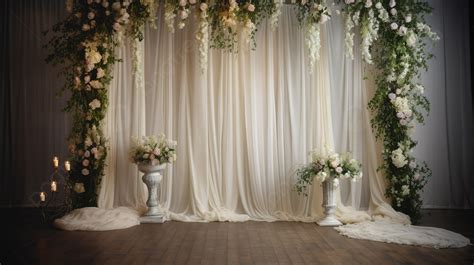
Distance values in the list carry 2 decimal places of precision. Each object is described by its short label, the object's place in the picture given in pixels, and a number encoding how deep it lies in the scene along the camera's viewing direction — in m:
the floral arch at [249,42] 5.89
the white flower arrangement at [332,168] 5.59
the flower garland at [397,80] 5.86
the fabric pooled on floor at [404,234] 4.38
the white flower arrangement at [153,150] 5.77
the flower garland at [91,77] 6.00
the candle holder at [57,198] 6.26
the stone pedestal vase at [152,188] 5.81
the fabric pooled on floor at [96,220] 5.35
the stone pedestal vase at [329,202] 5.66
